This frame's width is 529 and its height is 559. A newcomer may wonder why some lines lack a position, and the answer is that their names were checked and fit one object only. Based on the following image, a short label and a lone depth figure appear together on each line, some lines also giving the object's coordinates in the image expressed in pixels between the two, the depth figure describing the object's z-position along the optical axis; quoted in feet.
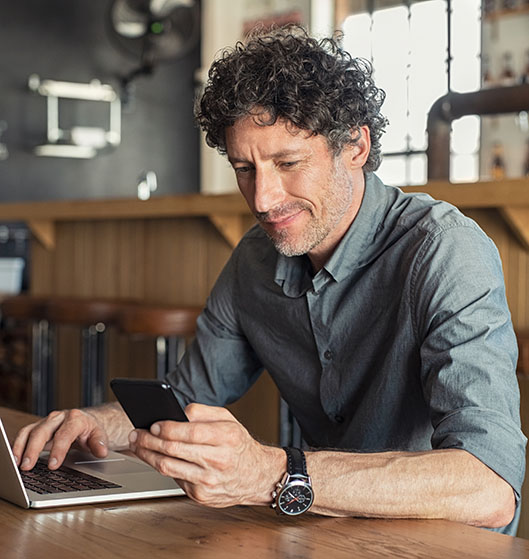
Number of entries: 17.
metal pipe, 9.79
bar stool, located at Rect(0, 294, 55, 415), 12.73
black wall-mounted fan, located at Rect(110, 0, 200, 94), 21.57
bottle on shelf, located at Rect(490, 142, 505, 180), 20.62
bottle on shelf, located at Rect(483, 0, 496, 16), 20.75
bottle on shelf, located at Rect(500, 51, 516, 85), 20.57
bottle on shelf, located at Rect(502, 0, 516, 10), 20.40
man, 3.54
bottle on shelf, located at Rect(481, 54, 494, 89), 21.03
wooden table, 3.01
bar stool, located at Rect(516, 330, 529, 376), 7.11
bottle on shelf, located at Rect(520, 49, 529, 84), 20.17
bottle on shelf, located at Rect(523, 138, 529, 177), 19.99
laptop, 3.59
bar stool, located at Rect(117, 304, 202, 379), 10.26
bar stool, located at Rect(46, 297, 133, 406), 11.49
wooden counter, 8.19
